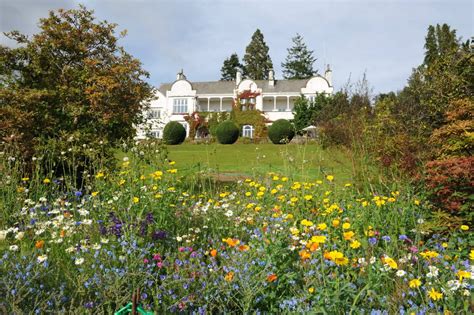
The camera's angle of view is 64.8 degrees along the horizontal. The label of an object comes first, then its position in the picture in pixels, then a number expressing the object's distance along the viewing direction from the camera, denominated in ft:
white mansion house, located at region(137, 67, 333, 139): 137.28
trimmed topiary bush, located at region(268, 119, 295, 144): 98.07
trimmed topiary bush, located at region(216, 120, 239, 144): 103.76
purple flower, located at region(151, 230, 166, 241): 9.37
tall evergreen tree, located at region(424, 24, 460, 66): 123.93
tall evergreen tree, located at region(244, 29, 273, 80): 173.68
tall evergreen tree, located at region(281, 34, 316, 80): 177.06
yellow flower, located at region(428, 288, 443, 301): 6.12
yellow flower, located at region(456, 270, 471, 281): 6.47
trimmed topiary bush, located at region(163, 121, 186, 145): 106.93
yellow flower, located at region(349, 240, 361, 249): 7.62
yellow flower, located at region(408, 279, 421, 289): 6.53
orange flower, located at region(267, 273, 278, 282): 6.95
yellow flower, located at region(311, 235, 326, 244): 7.14
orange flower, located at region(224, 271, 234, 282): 7.08
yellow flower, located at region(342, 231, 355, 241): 7.55
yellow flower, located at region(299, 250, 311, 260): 7.35
